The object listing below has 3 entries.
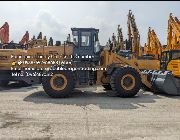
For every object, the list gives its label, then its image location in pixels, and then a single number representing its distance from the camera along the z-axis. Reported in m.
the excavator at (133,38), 12.28
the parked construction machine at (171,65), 6.52
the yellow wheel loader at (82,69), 6.06
